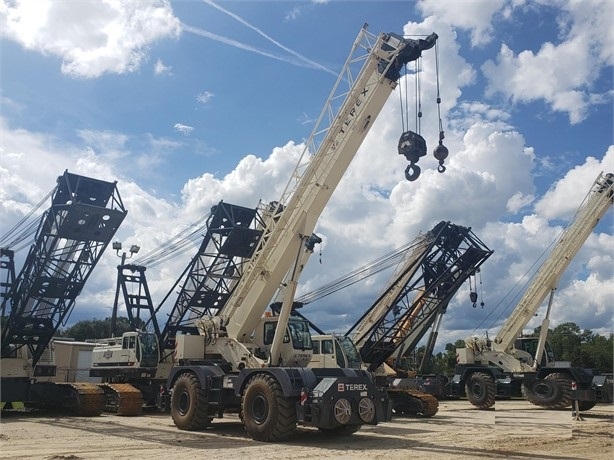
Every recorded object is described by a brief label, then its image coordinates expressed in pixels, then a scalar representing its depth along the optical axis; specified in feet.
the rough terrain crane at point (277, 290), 50.85
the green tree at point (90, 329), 265.54
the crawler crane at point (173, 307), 78.02
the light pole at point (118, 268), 97.96
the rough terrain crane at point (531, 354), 79.77
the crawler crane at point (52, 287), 68.64
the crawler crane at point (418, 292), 108.47
